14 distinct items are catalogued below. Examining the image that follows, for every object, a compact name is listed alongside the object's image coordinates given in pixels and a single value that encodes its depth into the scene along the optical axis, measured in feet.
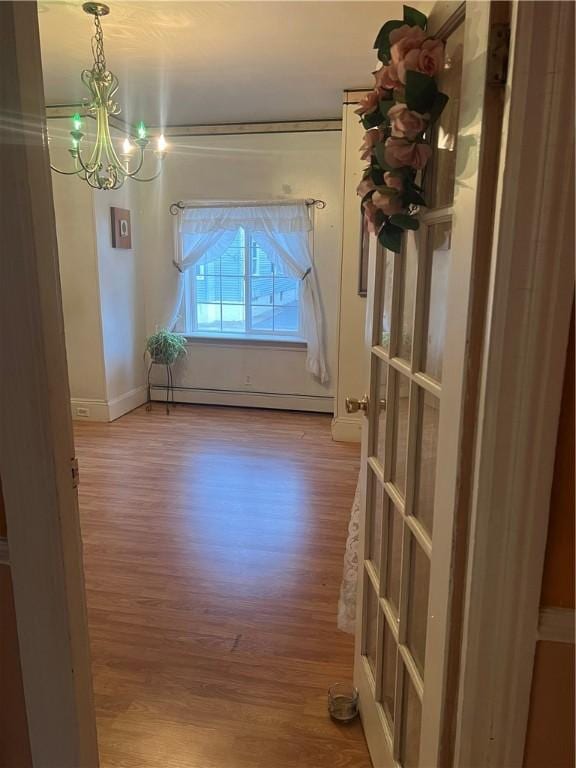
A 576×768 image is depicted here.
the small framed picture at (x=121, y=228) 15.60
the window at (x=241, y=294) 17.02
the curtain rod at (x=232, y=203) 15.69
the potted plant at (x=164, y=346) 16.67
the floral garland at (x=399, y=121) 3.28
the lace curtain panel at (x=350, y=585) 6.66
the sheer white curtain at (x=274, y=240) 16.07
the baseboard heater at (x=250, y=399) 17.15
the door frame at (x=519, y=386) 2.41
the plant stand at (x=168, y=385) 18.02
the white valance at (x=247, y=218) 15.93
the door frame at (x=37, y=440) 3.15
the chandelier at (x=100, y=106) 9.10
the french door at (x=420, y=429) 2.95
